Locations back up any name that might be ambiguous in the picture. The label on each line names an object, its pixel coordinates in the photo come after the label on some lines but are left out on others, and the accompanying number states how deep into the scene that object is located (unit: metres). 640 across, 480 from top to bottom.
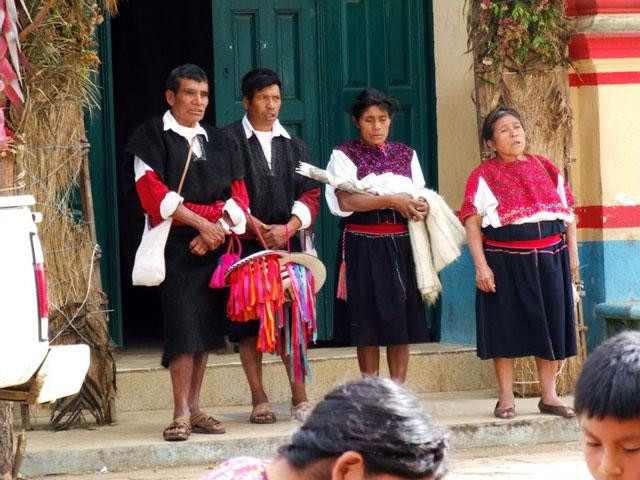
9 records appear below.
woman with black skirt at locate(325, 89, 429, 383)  14.85
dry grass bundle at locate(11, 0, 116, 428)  13.80
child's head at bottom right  5.71
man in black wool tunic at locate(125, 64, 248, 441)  13.84
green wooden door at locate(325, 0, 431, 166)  17.38
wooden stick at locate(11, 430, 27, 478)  11.39
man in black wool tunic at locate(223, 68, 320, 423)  14.51
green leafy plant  15.90
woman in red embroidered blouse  14.80
